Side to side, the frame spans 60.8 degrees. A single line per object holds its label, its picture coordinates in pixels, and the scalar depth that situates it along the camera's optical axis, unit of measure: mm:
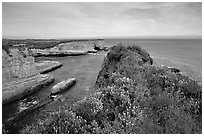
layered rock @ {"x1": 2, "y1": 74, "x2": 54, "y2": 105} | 16306
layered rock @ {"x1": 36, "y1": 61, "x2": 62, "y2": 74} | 29639
